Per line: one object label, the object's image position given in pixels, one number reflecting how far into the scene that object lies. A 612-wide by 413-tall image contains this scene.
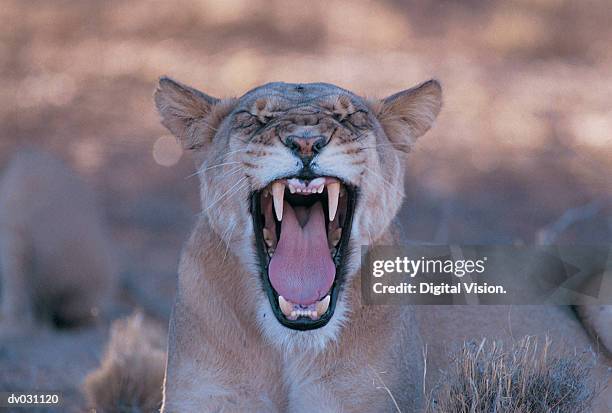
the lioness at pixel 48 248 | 16.97
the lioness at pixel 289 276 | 8.34
